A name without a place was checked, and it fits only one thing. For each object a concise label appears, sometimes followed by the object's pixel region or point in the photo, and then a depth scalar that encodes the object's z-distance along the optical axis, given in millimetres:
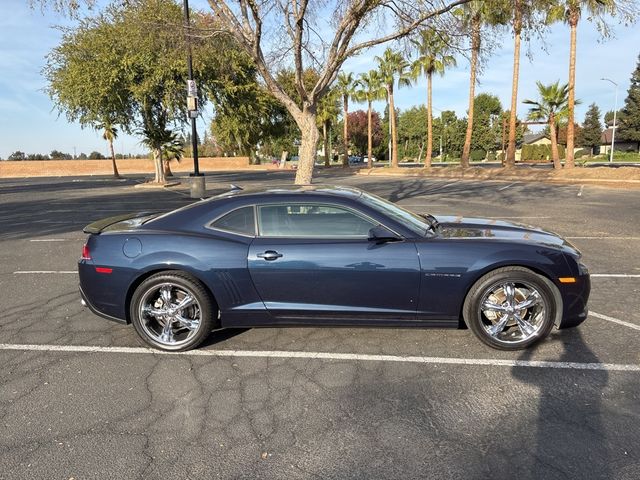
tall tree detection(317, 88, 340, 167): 48894
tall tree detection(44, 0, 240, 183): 20797
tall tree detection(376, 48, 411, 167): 37406
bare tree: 9836
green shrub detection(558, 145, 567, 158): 66875
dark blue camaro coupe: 3613
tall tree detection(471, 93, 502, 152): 77250
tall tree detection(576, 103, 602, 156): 74438
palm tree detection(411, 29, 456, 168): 34528
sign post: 15273
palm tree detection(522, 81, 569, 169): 32406
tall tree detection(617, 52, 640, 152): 59594
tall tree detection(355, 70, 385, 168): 41347
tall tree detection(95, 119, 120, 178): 23120
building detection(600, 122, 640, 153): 65438
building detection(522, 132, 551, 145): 89750
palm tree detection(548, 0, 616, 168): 20359
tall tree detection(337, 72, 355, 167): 45062
